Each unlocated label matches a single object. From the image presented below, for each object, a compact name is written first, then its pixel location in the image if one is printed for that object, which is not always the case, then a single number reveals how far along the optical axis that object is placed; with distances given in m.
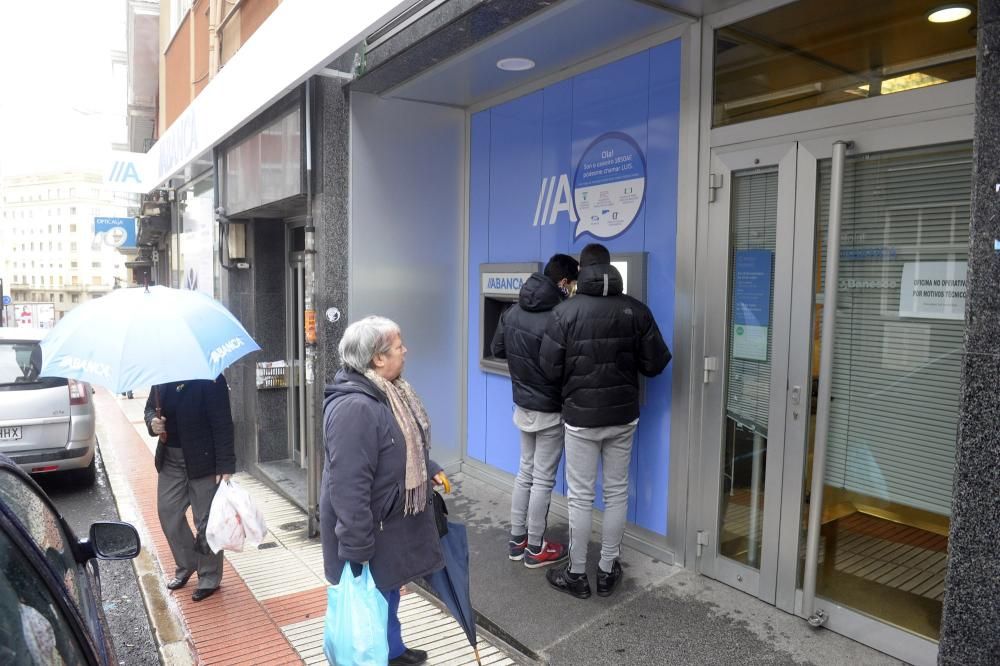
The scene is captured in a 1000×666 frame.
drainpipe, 5.39
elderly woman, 2.80
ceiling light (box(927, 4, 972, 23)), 3.00
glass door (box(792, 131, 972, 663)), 3.07
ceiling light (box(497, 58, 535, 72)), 4.89
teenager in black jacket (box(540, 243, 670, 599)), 3.90
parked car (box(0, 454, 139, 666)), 1.43
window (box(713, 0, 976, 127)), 3.06
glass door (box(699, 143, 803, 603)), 3.69
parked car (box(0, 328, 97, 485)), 6.85
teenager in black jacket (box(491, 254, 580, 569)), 4.32
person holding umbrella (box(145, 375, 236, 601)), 4.13
